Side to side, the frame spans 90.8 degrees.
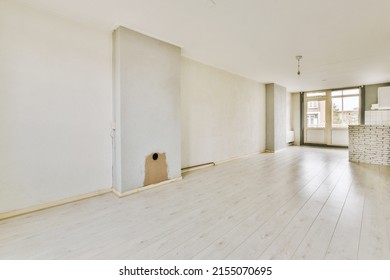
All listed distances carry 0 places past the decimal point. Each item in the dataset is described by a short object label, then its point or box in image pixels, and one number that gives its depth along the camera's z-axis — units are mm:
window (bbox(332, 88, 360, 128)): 7925
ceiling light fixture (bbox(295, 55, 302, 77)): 4266
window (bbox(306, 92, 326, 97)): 8633
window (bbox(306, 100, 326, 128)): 8773
